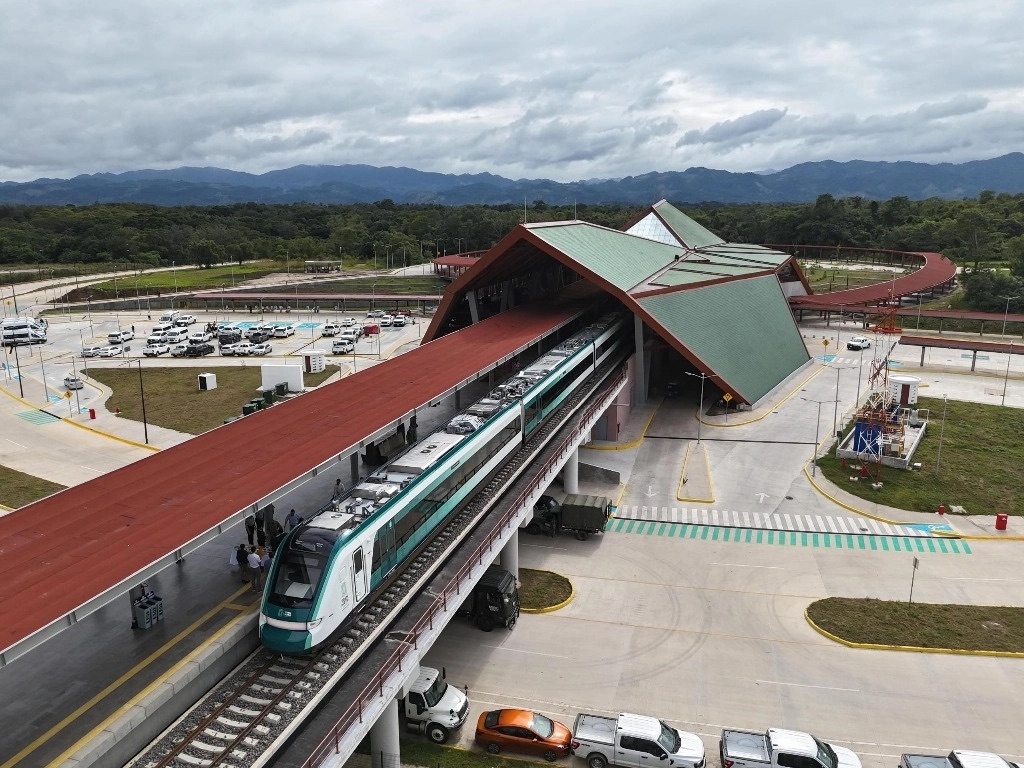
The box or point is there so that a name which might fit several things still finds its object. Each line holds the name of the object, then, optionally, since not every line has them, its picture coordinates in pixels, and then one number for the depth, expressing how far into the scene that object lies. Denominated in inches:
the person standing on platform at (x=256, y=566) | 741.9
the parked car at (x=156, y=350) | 2731.3
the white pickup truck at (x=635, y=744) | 725.3
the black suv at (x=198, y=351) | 2721.5
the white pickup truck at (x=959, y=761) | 705.0
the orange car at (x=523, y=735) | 751.1
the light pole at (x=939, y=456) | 1529.9
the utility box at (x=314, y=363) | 2404.0
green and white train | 641.6
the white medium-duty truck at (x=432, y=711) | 771.4
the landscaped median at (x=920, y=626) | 949.2
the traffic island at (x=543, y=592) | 1048.2
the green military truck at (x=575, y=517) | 1252.5
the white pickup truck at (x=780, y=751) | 710.5
